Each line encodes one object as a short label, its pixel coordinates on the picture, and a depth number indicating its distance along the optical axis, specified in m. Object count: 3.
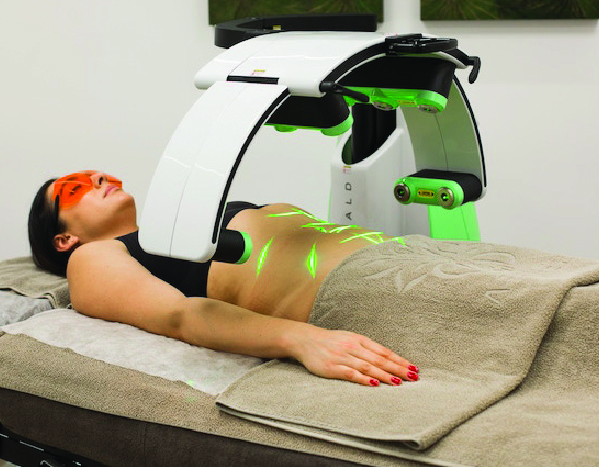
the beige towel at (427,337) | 1.27
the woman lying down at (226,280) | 1.49
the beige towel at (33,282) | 2.03
